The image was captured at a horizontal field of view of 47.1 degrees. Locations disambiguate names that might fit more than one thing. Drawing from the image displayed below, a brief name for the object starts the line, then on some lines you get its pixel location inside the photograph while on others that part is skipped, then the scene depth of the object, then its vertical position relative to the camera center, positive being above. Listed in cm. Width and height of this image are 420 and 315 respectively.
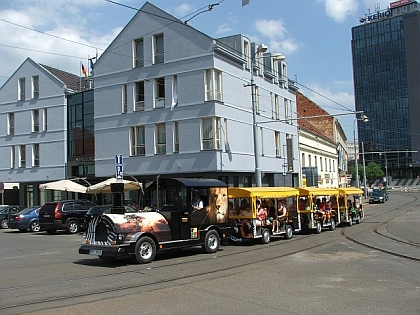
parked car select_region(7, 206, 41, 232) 2728 -135
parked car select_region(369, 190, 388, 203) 5688 -155
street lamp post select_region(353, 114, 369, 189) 5216 +212
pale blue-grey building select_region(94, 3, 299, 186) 3178 +615
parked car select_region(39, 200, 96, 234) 2494 -109
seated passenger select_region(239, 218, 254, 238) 1772 -148
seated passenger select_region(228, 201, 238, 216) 1828 -79
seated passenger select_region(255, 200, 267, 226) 1797 -102
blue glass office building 12262 +2663
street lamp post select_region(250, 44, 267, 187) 2661 +186
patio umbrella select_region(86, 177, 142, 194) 2681 +39
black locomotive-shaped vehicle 1283 -97
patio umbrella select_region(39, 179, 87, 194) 2953 +57
